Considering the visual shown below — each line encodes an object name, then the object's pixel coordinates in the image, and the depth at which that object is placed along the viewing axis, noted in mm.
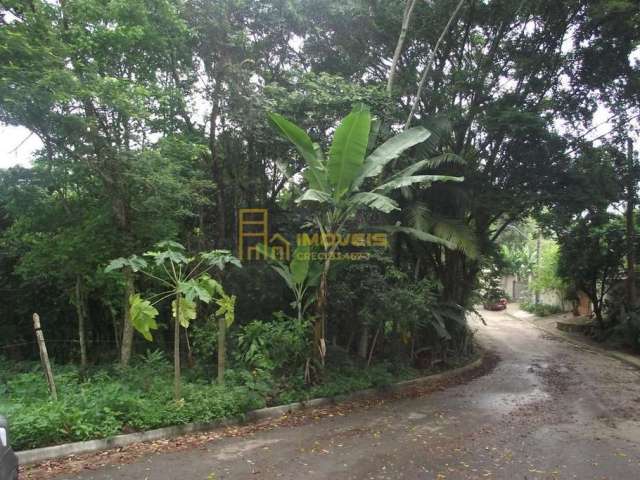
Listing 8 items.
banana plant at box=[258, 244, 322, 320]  7859
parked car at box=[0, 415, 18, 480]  3121
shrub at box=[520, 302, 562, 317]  27641
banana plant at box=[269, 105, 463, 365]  6758
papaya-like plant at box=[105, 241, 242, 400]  5992
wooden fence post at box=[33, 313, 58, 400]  5676
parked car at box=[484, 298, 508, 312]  32200
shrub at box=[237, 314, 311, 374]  7508
